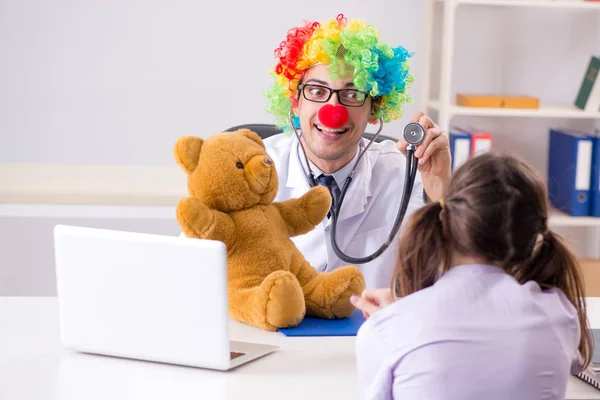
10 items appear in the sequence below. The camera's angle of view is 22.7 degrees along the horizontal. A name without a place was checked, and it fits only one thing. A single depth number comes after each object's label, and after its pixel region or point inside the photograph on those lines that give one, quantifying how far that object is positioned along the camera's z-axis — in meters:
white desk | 2.64
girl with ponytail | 2.41
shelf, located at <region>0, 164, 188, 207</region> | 4.14
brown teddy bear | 2.84
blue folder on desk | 2.90
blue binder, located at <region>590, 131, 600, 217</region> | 4.46
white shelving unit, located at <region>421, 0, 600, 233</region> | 4.42
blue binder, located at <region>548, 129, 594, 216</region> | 4.48
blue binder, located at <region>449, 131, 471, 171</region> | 4.49
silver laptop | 2.66
